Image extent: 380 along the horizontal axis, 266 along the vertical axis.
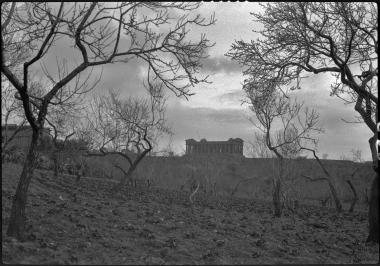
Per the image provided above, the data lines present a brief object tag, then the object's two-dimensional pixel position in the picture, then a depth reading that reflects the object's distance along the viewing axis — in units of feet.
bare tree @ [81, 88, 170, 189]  87.91
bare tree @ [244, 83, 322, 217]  57.65
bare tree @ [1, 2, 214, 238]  28.25
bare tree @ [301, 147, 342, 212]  77.61
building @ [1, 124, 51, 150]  106.09
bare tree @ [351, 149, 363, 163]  159.98
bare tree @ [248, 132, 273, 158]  118.87
